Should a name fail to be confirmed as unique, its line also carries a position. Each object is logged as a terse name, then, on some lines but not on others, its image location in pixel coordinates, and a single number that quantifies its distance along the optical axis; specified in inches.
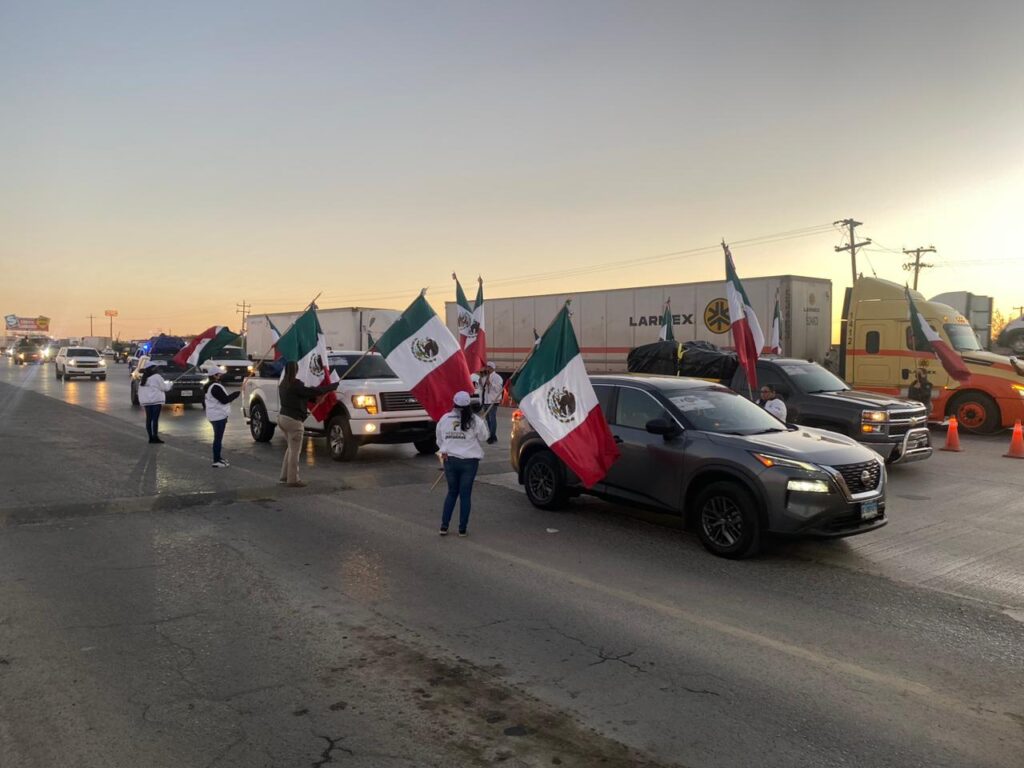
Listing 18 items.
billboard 6543.3
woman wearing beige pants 409.1
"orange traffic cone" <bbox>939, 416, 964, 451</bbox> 559.8
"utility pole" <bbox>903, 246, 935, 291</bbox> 2389.3
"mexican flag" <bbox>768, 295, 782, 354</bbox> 740.0
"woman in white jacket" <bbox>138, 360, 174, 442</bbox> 575.8
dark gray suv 258.5
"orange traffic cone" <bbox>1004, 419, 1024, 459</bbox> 522.9
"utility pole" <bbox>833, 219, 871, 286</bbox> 1851.6
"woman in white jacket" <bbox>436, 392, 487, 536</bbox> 298.5
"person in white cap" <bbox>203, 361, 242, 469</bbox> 476.4
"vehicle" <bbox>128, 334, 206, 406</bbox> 895.7
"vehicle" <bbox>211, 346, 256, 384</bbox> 1153.4
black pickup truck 437.1
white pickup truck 495.8
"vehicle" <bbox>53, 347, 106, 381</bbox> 1539.1
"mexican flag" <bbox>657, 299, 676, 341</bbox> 838.5
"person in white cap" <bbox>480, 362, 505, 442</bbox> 611.6
